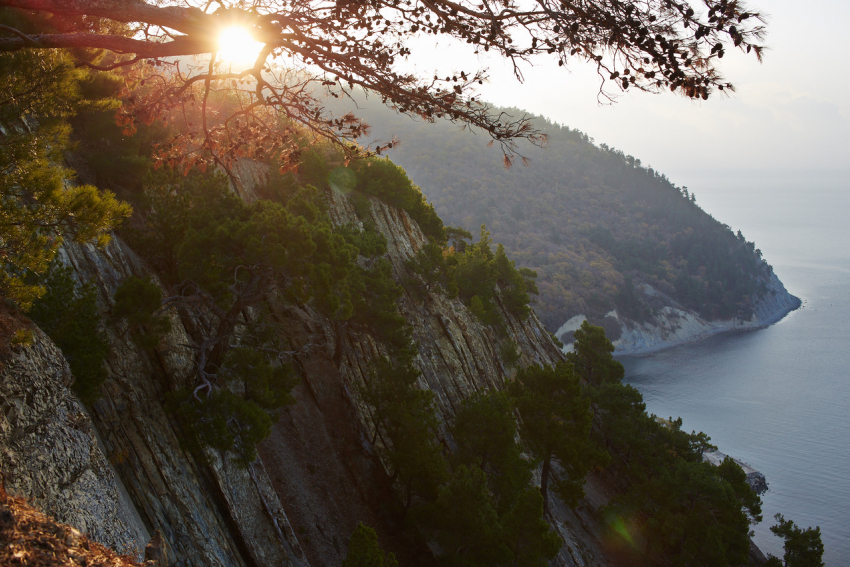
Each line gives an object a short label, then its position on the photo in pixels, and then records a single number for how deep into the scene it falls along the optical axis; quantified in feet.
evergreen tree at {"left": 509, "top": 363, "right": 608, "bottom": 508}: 74.95
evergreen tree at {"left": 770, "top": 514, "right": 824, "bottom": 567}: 94.22
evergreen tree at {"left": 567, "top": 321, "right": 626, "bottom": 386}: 122.42
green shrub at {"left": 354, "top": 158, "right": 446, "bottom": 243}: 95.50
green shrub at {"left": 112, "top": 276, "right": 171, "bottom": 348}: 35.32
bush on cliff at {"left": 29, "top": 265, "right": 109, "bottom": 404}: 30.66
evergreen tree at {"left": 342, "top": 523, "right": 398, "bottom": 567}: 38.96
